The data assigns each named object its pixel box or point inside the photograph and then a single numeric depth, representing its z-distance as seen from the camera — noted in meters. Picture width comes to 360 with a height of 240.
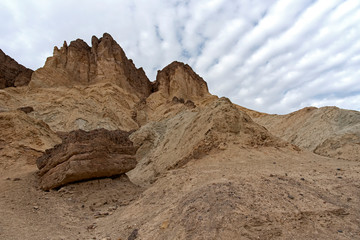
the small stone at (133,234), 3.59
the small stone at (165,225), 3.43
